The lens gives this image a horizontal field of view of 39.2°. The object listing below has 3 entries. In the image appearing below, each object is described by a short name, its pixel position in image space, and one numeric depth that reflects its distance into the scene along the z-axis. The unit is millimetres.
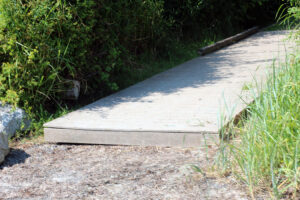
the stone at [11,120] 4590
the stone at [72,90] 5469
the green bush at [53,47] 4902
